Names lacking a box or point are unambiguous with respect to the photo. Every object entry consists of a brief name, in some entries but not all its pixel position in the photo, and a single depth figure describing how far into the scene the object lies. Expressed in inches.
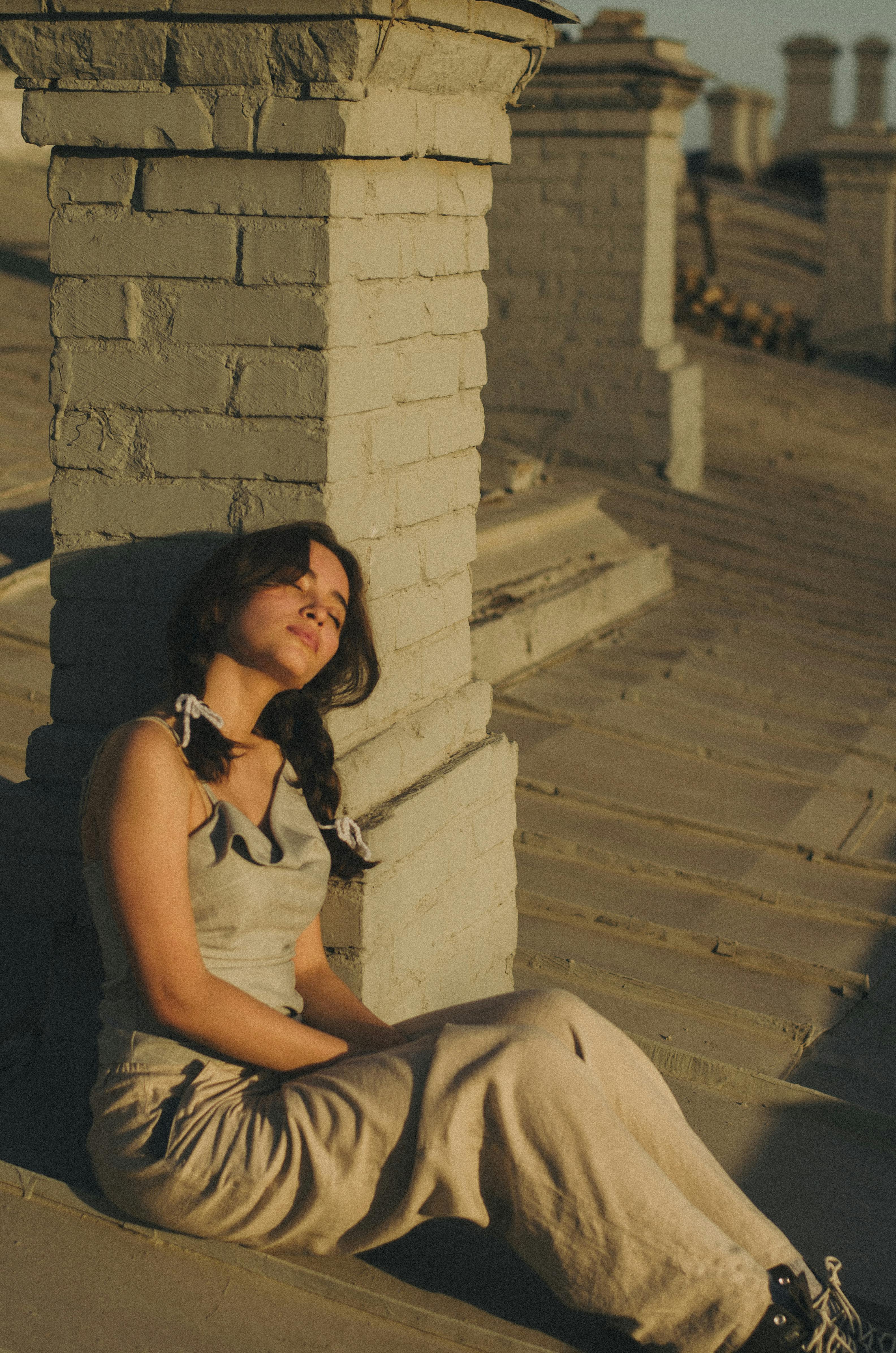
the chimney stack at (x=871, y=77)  1115.9
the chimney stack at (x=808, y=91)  1111.6
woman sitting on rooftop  100.0
